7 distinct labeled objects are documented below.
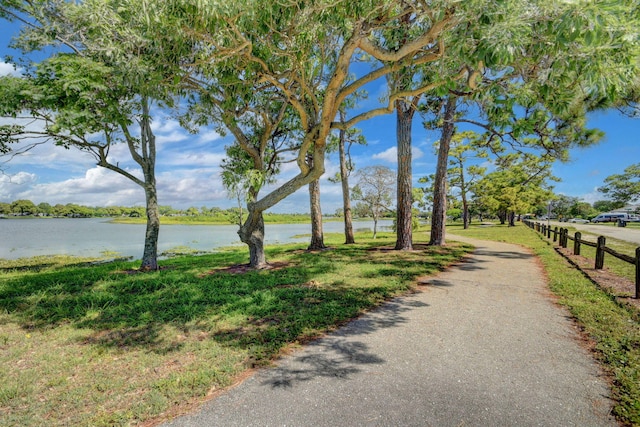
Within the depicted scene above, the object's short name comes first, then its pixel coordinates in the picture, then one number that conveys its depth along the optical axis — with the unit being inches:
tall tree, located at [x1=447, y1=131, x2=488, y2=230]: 908.1
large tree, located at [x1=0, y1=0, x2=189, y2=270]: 185.5
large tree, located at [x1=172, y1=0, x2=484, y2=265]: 147.6
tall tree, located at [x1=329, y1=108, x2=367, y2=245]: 583.2
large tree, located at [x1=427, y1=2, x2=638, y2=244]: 97.5
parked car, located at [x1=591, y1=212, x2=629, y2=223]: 1798.7
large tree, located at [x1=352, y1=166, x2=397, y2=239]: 718.5
